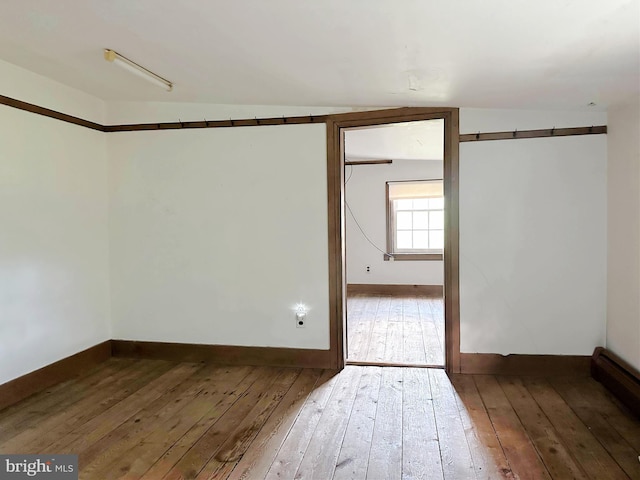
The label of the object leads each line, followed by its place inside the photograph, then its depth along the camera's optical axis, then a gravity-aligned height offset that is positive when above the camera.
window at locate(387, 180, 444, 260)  6.91 +0.16
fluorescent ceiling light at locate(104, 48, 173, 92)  2.34 +1.04
